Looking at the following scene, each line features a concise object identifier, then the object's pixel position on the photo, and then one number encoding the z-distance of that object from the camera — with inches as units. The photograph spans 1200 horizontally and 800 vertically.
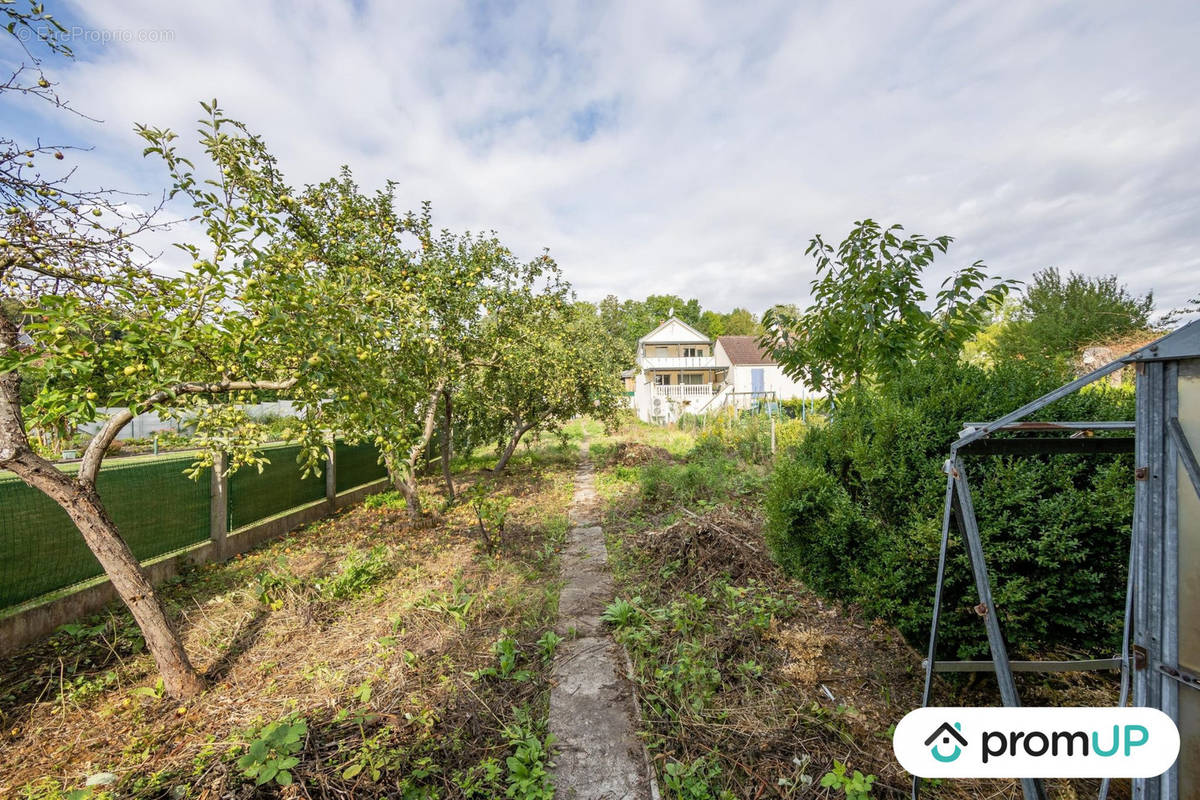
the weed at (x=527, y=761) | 82.2
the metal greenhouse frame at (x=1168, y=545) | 43.9
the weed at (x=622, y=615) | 143.7
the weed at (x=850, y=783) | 75.5
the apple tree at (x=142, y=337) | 91.3
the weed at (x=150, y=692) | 114.6
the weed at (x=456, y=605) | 145.7
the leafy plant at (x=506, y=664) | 117.8
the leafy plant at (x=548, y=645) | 129.1
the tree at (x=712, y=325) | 2544.3
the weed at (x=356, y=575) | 167.3
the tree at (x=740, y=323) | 2345.1
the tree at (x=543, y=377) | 336.5
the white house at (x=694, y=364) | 1178.6
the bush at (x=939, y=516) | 82.7
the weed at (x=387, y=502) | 327.3
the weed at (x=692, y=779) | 81.2
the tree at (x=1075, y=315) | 624.4
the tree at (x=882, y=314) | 144.4
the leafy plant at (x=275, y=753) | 75.3
